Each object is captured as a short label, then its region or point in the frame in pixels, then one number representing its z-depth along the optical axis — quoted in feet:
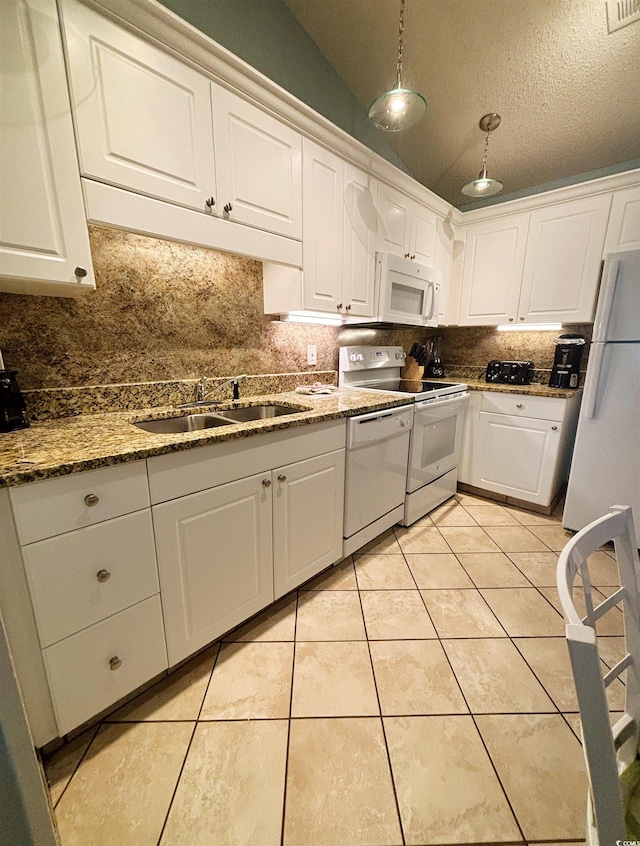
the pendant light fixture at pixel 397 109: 4.45
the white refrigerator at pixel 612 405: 6.27
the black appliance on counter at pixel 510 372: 9.06
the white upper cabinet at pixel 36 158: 3.09
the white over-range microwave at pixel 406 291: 7.23
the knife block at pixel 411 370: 9.45
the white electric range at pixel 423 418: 7.39
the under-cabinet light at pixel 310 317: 6.52
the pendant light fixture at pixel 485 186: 6.70
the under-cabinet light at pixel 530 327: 8.93
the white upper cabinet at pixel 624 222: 7.11
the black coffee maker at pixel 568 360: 8.07
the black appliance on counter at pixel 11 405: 3.68
